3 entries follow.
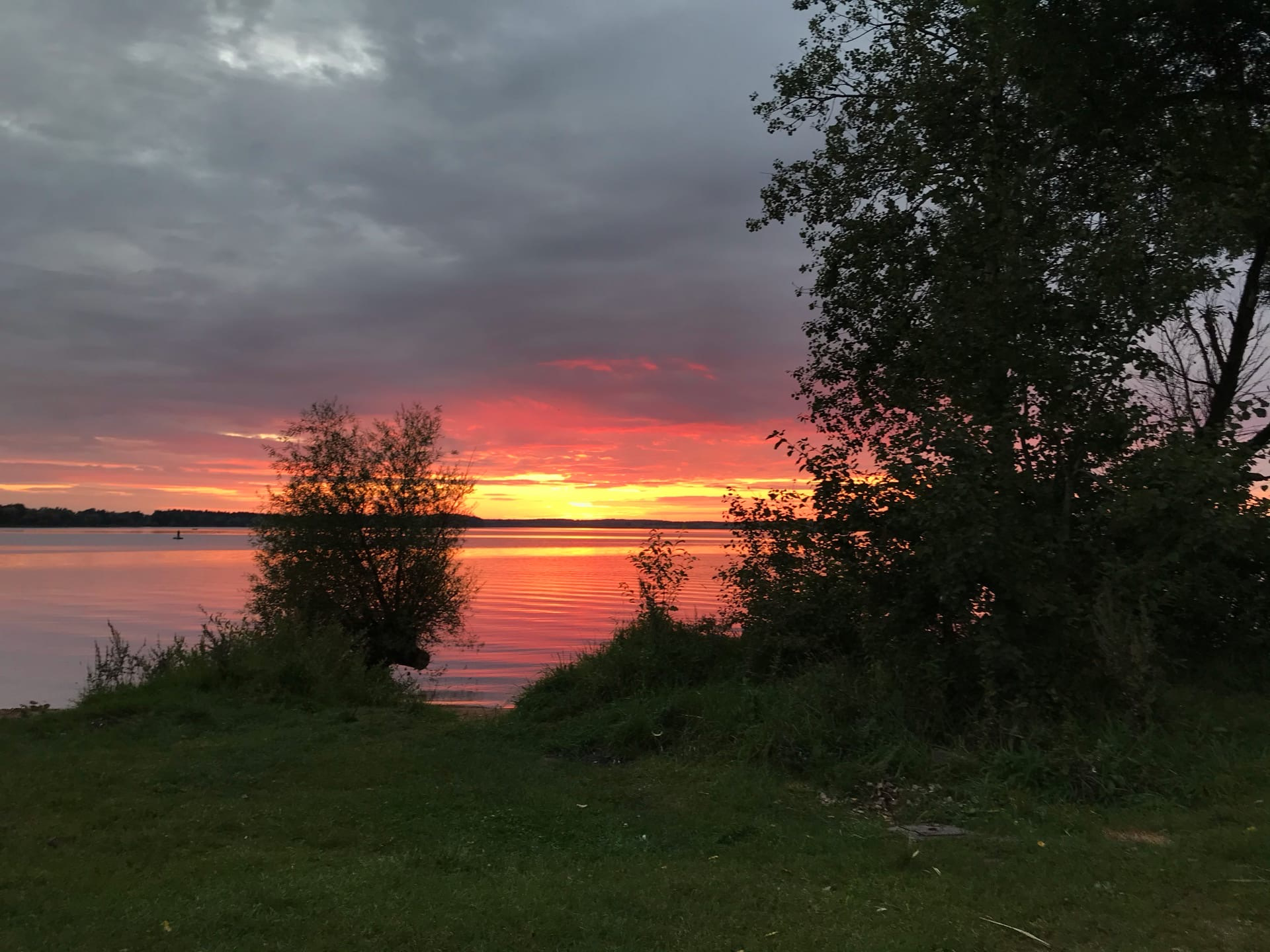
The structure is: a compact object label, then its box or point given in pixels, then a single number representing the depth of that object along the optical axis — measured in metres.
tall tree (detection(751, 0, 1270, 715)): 9.64
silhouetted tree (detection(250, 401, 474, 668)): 25.25
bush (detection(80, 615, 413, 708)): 13.73
